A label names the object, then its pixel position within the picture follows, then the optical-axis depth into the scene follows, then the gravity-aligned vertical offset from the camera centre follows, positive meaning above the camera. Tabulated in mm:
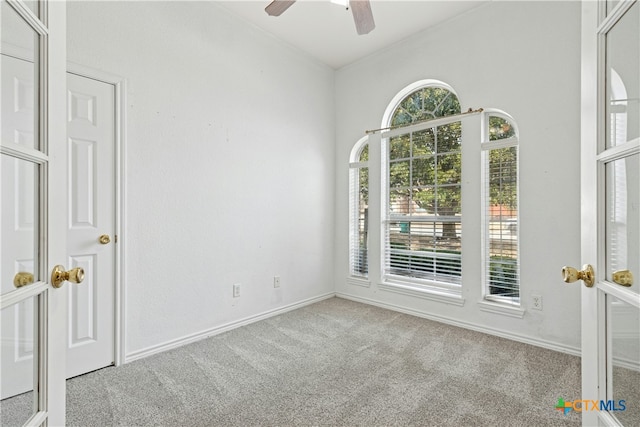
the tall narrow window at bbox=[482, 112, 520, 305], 2670 +37
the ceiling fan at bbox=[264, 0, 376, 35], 1870 +1298
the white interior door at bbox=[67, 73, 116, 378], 1994 -51
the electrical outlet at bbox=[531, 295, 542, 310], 2477 -739
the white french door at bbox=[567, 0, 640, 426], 712 +8
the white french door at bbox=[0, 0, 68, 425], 646 +27
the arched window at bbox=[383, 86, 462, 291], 3035 +226
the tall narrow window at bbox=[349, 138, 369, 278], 3787 +53
